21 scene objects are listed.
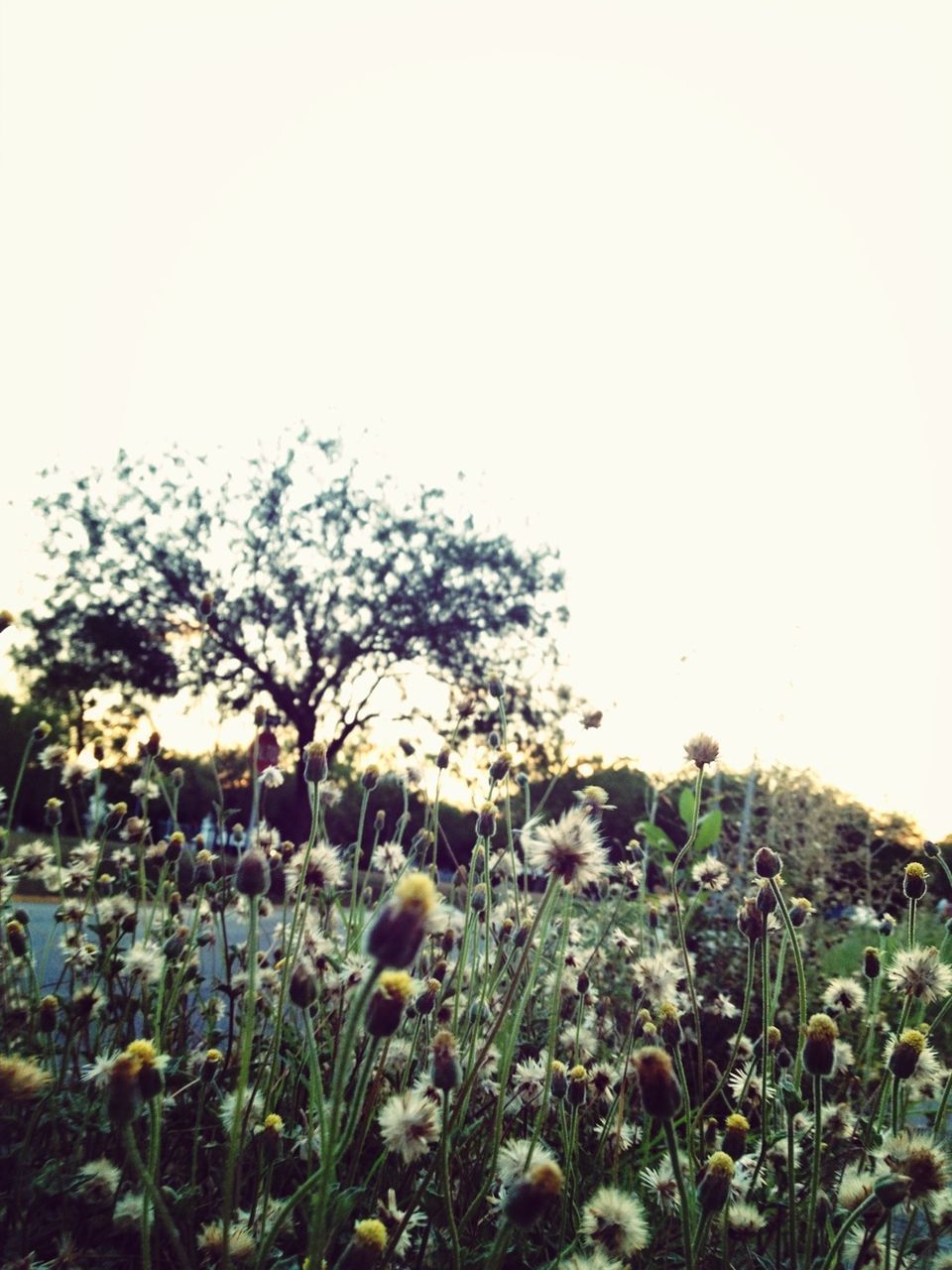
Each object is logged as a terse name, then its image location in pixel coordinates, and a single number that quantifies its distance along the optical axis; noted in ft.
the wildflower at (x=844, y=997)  1.48
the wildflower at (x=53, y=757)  1.92
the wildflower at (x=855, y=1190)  1.02
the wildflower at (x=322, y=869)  1.37
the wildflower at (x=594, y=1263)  0.93
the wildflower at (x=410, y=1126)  1.03
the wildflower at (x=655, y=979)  1.49
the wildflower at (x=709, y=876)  1.65
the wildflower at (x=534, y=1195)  0.80
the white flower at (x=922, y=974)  1.18
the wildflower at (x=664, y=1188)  1.19
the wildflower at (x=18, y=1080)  0.92
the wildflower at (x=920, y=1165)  0.95
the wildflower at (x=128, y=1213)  1.02
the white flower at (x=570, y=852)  1.06
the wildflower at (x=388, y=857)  2.01
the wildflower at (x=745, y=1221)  1.13
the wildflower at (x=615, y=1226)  0.98
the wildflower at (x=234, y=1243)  0.94
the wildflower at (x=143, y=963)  1.41
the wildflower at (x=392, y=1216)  0.98
